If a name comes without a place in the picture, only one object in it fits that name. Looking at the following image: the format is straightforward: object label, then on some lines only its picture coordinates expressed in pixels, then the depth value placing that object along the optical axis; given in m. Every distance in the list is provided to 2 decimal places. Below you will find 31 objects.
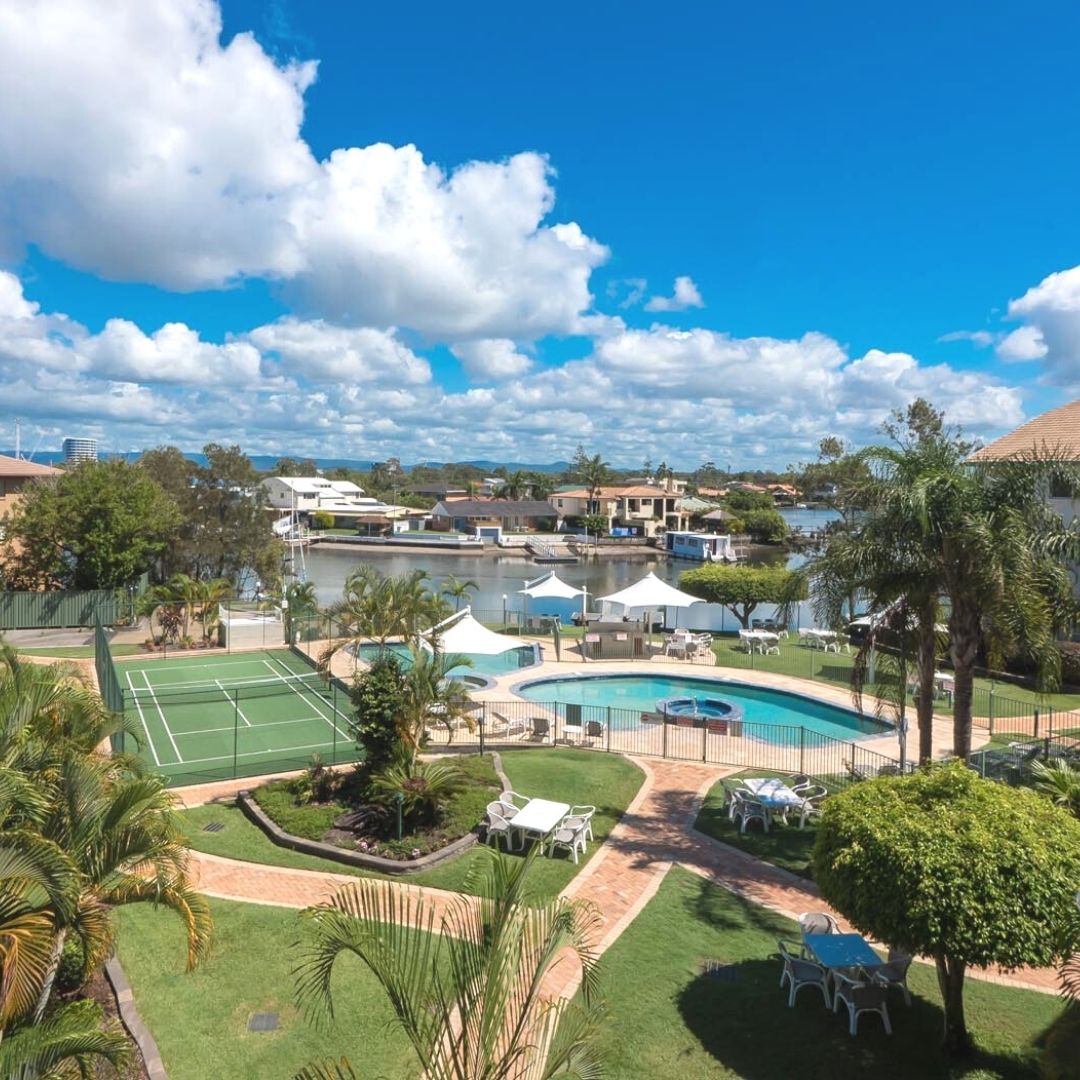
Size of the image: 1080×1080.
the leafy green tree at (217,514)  46.53
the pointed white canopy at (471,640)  25.45
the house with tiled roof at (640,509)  118.00
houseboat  89.25
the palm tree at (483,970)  4.94
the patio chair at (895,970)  9.01
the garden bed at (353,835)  13.44
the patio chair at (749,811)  15.15
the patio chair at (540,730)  21.11
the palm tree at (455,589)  35.97
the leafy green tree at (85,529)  36.25
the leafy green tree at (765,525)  108.62
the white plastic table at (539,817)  13.58
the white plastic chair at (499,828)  13.98
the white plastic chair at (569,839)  13.54
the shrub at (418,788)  14.35
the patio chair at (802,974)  9.30
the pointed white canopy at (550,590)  37.18
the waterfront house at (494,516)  117.56
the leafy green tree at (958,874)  7.18
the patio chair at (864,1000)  8.77
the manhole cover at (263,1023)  8.90
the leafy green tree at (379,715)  15.48
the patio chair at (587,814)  14.10
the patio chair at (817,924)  10.08
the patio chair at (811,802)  15.39
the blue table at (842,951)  9.03
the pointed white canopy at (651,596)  33.22
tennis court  19.44
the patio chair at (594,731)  20.81
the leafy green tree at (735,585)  35.56
